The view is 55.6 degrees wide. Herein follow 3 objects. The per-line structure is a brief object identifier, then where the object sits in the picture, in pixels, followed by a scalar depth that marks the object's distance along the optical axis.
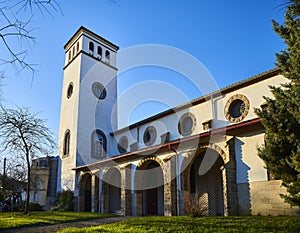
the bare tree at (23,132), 16.42
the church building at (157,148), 11.48
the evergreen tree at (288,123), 8.26
